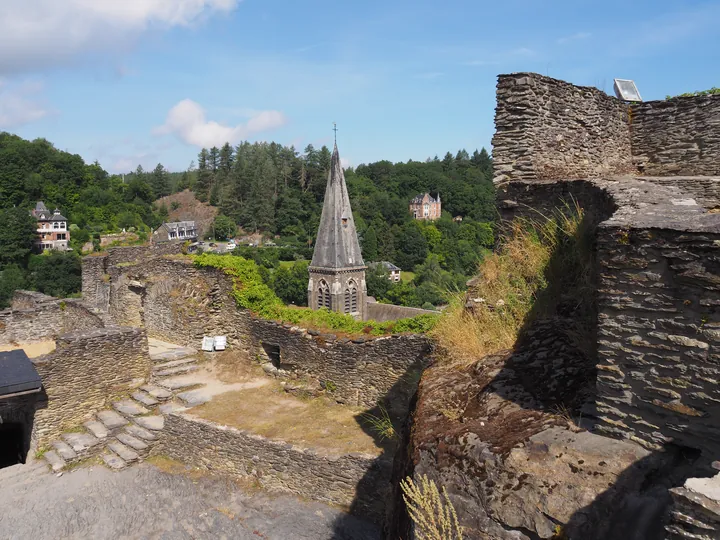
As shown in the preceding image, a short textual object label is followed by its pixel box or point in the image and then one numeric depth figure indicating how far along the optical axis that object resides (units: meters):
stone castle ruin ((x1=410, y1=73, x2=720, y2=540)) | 3.21
